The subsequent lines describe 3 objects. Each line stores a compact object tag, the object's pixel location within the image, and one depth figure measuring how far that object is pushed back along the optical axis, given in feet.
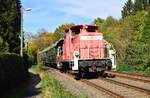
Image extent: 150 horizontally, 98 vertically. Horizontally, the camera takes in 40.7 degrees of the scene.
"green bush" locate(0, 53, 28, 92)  31.18
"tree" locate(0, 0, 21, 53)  57.13
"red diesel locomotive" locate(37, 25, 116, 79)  45.04
